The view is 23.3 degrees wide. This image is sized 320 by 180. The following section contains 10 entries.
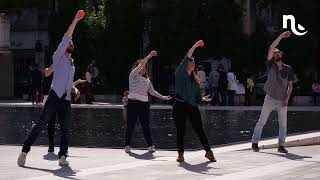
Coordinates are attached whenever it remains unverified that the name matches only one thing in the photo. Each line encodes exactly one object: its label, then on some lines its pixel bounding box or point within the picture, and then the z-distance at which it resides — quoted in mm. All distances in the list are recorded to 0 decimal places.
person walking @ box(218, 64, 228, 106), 30641
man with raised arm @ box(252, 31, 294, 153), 13086
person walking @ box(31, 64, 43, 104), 31328
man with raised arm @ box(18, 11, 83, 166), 11117
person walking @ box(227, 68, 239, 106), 30500
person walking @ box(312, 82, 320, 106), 30953
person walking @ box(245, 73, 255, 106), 31109
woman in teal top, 11758
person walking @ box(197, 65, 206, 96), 27941
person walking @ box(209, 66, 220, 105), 30703
